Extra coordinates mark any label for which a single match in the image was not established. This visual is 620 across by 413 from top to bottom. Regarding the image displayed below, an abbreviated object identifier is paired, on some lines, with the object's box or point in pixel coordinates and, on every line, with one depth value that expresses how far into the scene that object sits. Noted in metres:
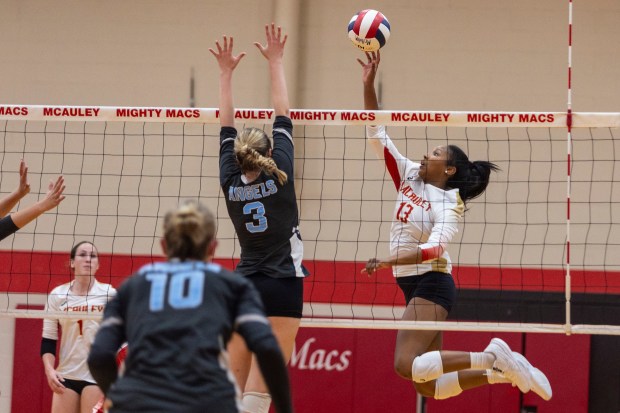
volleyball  14.15
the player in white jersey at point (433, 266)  13.48
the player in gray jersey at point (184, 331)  7.19
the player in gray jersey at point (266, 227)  11.42
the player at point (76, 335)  15.92
